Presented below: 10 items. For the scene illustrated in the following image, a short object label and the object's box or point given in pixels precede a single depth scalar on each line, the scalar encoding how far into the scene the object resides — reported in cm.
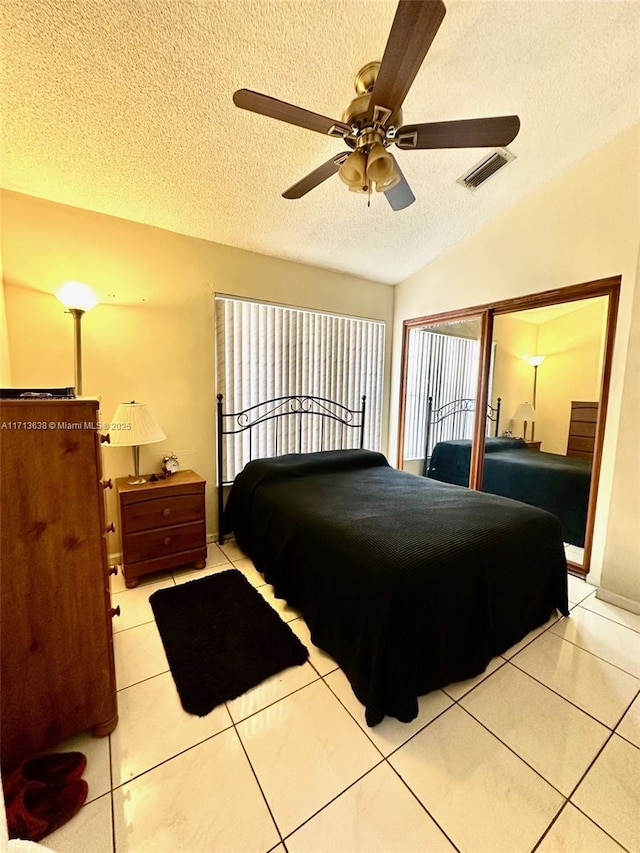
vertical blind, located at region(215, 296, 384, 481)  297
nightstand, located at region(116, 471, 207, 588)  218
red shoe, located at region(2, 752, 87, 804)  107
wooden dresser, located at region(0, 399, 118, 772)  108
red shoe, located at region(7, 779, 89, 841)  97
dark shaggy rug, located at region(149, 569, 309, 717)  149
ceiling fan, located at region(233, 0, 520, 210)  108
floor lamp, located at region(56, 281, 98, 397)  198
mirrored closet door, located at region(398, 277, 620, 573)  239
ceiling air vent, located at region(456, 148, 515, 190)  217
